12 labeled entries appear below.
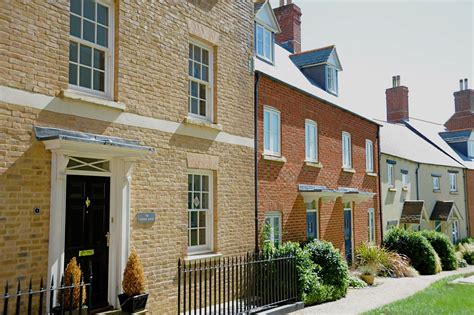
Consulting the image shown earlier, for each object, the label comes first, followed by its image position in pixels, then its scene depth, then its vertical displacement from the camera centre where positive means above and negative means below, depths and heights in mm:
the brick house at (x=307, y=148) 13664 +1649
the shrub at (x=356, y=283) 15298 -2992
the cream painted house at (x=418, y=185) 25344 +536
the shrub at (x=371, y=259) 16406 -2401
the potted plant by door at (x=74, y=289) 6980 -1467
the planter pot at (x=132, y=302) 7910 -1880
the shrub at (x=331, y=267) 12945 -2107
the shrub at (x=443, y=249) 22109 -2681
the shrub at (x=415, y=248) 19938 -2423
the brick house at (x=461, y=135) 33719 +4755
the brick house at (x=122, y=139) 7148 +1059
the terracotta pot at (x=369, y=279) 16000 -2974
